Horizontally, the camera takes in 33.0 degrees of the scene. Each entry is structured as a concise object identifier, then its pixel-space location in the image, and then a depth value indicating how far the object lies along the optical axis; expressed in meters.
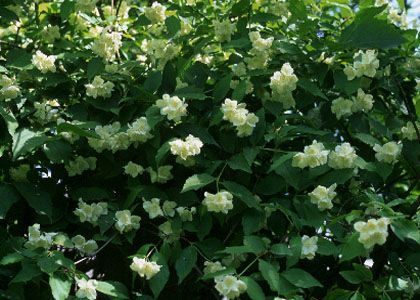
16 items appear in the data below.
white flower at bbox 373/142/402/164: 2.50
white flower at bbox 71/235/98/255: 2.40
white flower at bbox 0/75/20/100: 2.66
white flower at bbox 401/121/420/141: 2.64
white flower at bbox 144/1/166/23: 3.05
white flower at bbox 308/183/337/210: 2.29
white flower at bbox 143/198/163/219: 2.39
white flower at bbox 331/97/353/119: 2.68
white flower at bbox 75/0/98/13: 3.06
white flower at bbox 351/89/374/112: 2.71
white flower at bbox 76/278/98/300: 2.17
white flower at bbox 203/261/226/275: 2.22
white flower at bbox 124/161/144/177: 2.50
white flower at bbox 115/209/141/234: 2.38
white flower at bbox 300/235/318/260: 2.21
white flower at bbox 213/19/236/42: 2.85
